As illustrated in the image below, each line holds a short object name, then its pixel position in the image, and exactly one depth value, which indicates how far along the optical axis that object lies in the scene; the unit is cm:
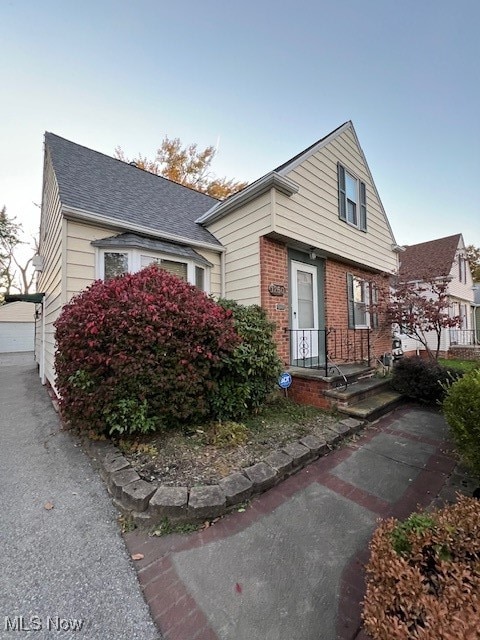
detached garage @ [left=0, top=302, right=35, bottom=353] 2181
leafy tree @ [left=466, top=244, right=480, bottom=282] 2238
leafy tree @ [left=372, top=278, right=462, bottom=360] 683
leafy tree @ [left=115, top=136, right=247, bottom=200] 1552
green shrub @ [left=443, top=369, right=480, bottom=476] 254
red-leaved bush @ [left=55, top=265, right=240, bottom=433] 340
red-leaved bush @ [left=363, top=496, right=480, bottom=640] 104
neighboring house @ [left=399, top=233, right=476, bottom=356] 1427
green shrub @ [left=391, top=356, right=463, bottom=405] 514
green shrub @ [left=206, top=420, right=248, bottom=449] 347
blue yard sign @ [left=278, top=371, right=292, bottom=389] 495
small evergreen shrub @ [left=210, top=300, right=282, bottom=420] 410
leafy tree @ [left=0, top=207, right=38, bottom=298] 2017
